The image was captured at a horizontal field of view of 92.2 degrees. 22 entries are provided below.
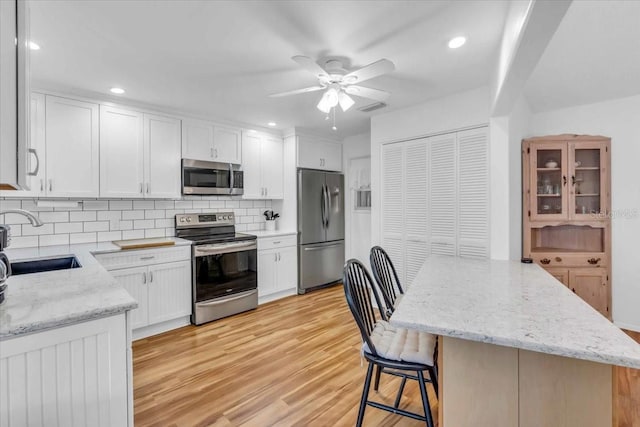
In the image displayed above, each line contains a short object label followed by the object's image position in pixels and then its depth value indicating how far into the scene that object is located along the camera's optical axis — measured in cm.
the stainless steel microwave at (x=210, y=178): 356
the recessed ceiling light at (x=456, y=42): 204
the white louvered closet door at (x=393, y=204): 359
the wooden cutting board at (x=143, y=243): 296
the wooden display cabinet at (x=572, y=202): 312
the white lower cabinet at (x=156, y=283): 292
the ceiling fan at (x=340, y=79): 200
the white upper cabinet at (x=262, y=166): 420
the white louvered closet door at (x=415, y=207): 338
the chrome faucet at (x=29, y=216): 133
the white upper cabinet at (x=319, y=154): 453
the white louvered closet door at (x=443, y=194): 317
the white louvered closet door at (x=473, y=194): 294
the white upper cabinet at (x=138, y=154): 310
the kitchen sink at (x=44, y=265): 225
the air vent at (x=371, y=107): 332
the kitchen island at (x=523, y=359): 113
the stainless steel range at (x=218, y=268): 337
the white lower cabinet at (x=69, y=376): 103
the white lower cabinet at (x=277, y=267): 404
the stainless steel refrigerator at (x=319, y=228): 447
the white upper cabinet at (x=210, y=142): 363
